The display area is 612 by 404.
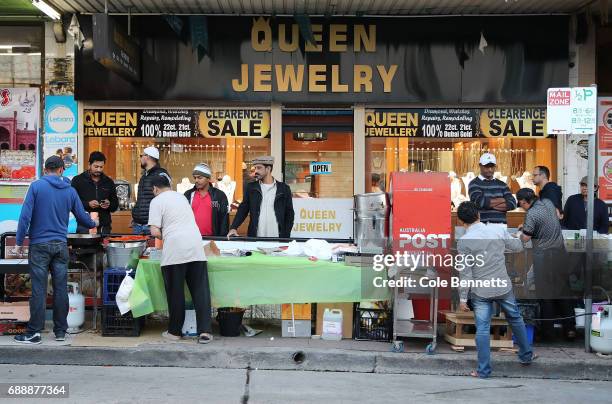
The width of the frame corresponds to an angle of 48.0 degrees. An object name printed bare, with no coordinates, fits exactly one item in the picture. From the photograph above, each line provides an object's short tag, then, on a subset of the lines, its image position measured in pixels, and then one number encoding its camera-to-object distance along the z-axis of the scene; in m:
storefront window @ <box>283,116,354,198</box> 11.47
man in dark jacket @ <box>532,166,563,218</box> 8.93
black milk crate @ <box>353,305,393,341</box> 7.69
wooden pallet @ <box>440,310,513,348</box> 7.35
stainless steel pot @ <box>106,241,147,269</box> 7.67
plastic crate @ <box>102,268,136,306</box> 7.61
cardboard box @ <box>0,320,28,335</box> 7.84
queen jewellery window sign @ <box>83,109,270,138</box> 11.41
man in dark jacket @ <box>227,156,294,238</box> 8.78
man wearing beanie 8.71
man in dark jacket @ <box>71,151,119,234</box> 9.34
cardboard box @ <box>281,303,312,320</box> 7.81
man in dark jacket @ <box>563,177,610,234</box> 10.32
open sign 11.50
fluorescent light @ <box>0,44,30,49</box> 11.36
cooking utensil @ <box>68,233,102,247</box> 7.85
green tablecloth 7.58
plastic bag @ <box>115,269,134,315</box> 7.44
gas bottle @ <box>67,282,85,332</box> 7.85
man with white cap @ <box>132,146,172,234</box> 8.80
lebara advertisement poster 11.15
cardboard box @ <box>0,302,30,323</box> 7.77
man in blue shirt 7.40
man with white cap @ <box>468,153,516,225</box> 8.23
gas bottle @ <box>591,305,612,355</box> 7.22
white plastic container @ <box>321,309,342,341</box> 7.71
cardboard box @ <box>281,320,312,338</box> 7.84
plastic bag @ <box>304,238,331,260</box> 7.87
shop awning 10.53
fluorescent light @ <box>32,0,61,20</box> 10.06
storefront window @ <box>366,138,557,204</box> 11.52
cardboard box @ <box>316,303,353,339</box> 7.76
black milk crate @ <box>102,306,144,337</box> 7.65
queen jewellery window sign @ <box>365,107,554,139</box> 11.44
